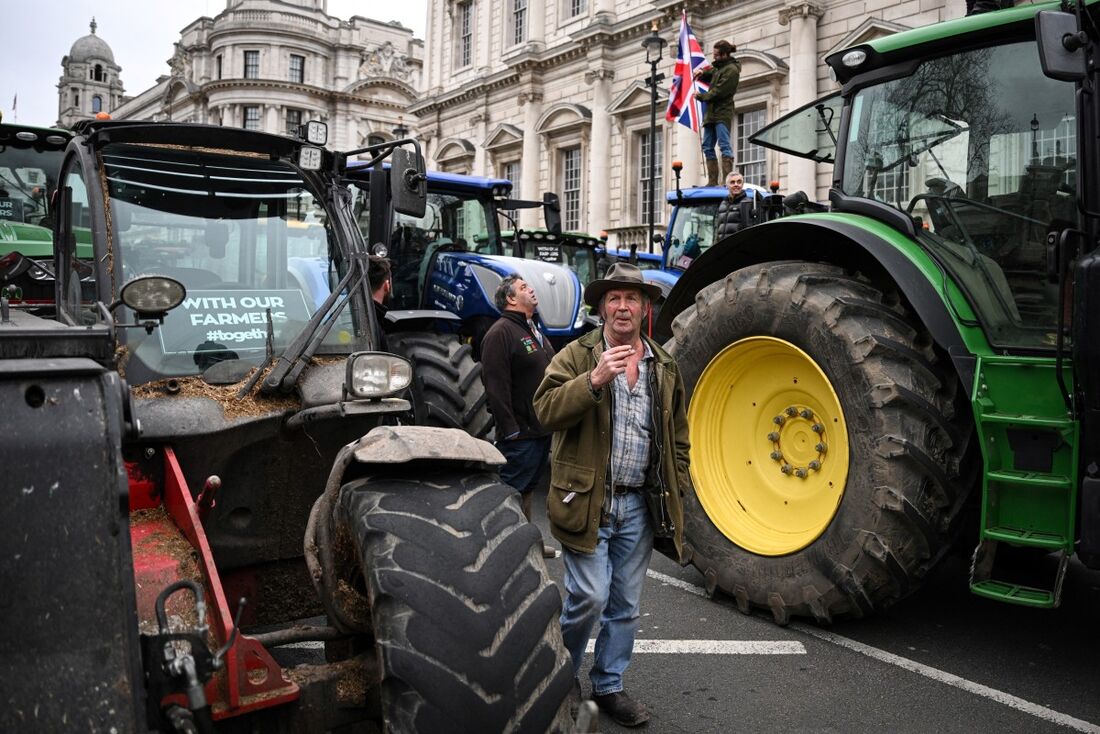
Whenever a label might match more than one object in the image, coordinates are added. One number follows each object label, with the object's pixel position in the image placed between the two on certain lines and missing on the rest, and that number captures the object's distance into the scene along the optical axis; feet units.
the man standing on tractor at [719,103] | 49.21
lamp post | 58.85
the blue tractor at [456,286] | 22.43
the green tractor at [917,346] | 13.23
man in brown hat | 12.99
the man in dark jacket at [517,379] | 21.21
